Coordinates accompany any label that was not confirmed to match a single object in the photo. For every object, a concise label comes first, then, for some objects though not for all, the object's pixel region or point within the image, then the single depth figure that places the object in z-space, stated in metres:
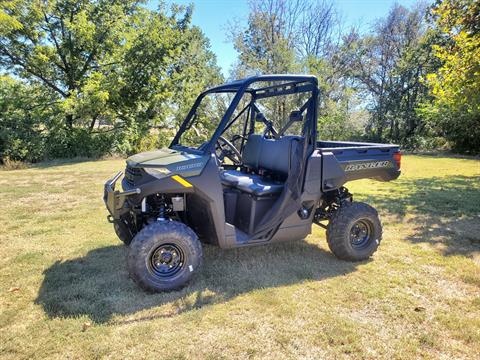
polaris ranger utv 3.49
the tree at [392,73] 22.14
